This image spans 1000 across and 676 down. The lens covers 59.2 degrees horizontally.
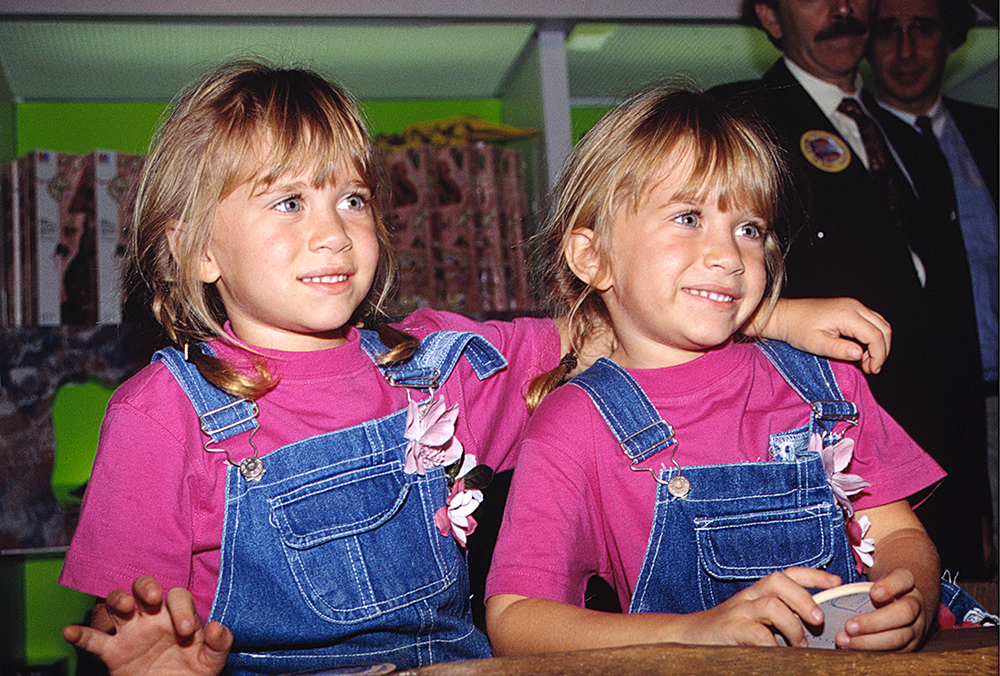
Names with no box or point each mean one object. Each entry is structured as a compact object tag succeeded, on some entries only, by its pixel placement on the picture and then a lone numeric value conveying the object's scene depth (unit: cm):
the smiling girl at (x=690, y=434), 98
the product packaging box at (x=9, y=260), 179
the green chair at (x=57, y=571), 204
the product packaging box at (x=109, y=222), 182
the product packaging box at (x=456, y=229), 197
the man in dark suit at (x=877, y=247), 177
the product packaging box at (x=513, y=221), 200
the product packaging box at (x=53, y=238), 179
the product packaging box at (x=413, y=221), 196
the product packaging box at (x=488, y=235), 199
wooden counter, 59
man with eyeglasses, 204
